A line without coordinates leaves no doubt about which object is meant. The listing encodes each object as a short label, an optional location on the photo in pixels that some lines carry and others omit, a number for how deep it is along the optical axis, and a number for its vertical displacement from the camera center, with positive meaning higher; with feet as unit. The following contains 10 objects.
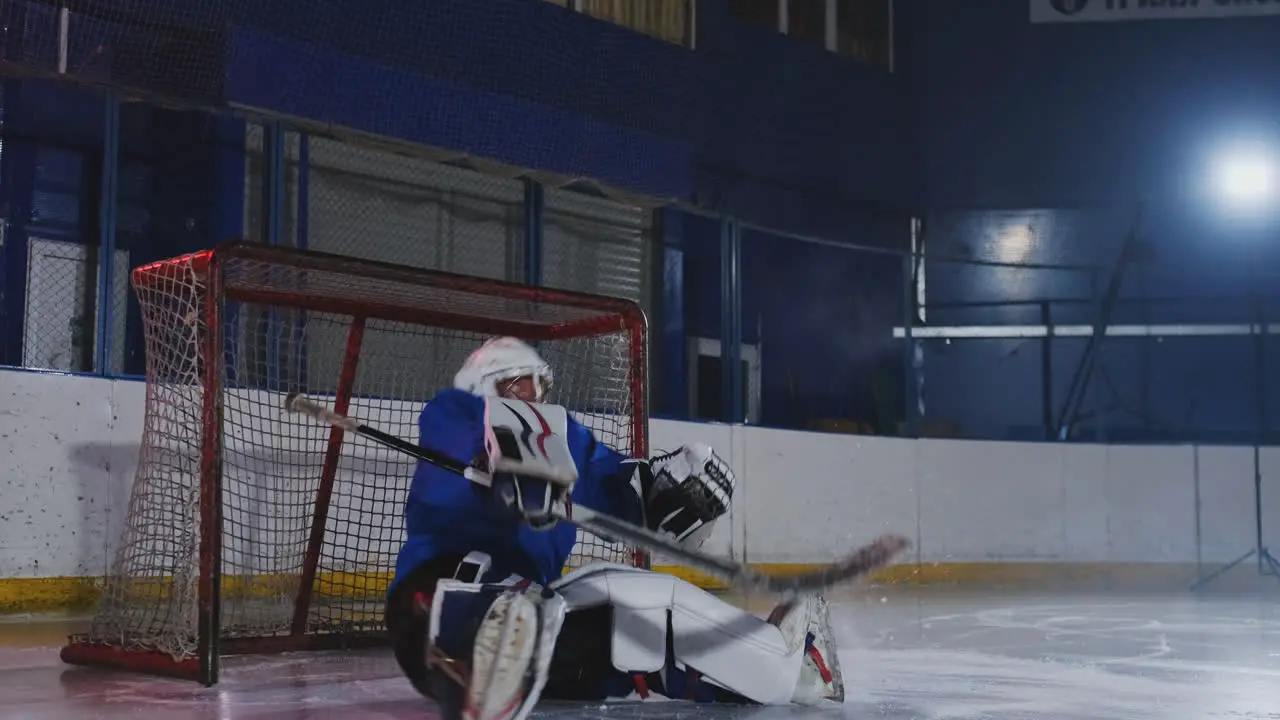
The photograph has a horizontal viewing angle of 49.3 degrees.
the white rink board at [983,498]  26.61 -1.37
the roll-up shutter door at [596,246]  31.07 +4.19
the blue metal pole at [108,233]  19.40 +2.76
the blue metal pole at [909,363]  29.78 +1.49
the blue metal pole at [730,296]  27.43 +2.68
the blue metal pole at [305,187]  25.63 +4.52
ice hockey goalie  8.73 -1.13
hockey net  12.23 +0.11
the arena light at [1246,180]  32.60 +6.17
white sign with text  38.96 +11.91
